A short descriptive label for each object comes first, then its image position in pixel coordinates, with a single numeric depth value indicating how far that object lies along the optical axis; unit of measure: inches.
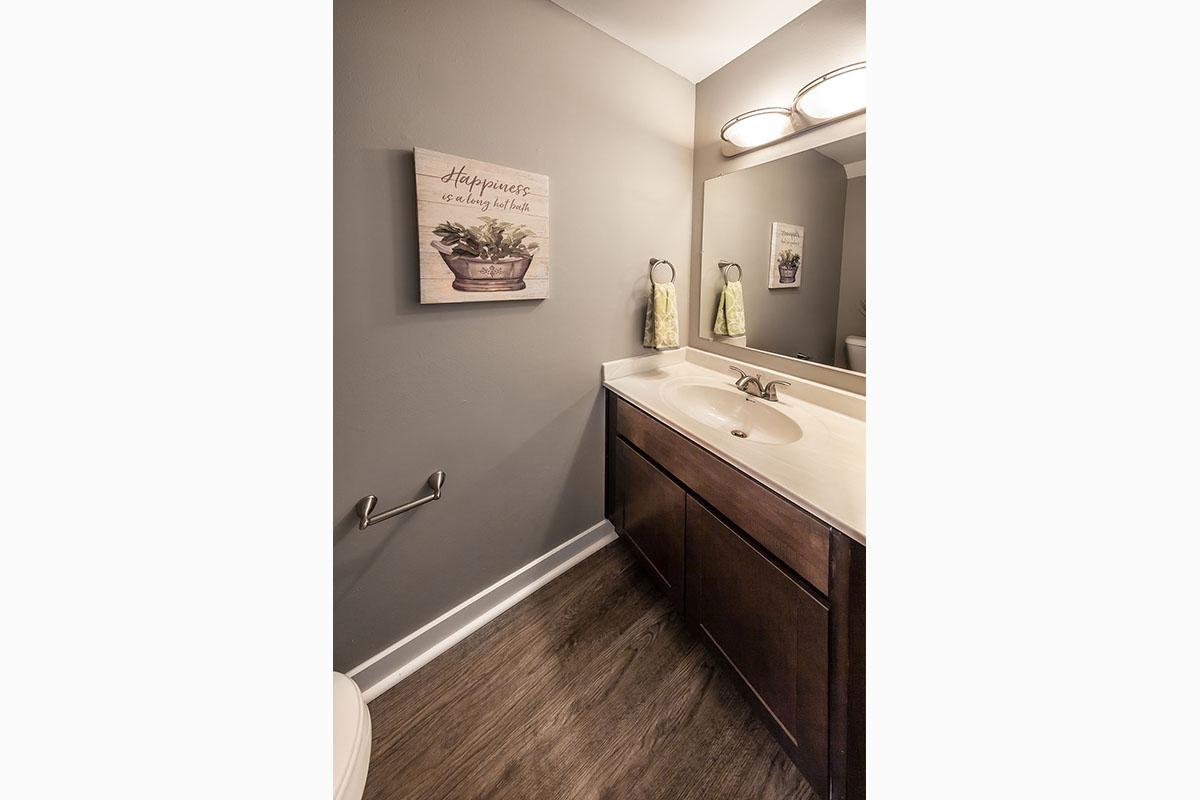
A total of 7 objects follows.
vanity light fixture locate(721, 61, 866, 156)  51.0
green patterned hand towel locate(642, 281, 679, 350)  70.3
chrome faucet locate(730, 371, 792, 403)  62.1
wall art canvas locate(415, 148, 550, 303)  46.4
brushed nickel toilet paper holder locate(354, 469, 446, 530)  45.5
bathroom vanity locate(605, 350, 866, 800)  34.6
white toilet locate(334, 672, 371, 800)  25.5
